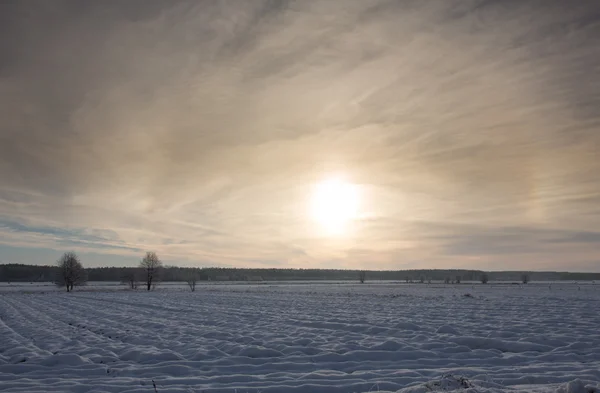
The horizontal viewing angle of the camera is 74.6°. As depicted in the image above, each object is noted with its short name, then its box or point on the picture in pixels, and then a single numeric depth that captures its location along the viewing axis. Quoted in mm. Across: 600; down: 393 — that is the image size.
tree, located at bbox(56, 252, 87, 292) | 74188
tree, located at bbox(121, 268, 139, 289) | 79625
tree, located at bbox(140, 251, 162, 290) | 80562
